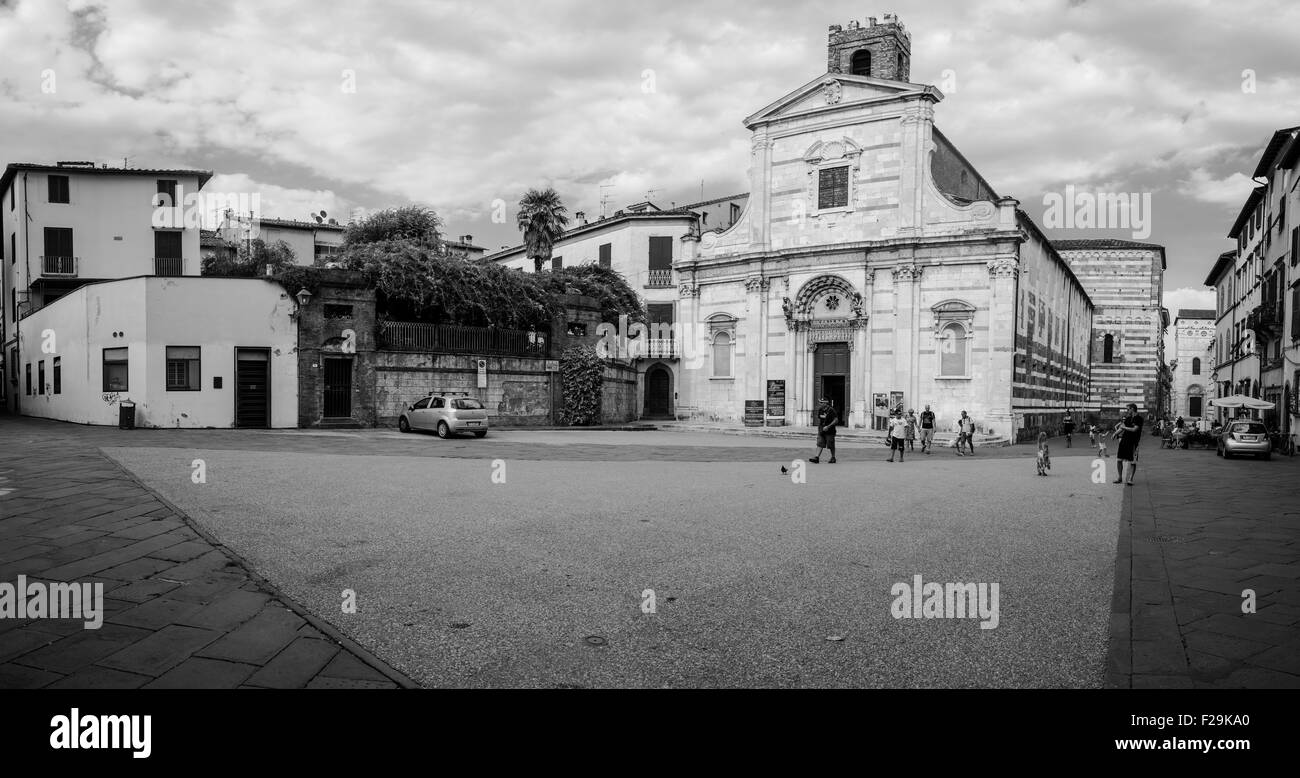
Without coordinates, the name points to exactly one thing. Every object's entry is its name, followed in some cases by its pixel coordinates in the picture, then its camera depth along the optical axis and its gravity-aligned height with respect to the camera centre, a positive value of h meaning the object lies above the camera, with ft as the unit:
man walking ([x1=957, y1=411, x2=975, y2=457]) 75.66 -5.66
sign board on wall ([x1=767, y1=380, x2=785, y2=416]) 107.65 -3.67
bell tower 107.45 +46.35
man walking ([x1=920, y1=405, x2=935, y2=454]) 74.74 -5.52
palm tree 136.36 +27.44
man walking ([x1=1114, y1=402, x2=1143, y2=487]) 46.62 -3.96
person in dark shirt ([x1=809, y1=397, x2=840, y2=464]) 57.41 -3.97
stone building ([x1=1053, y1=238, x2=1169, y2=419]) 177.88 +13.33
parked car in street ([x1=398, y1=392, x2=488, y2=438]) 75.10 -4.26
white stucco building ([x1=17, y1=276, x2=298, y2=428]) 74.74 +1.90
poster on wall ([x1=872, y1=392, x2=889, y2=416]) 100.63 -3.89
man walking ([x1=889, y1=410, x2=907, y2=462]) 62.08 -4.91
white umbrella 82.48 -2.90
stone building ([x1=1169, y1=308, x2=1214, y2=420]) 235.61 +4.55
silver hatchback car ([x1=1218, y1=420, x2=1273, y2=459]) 71.97 -6.13
